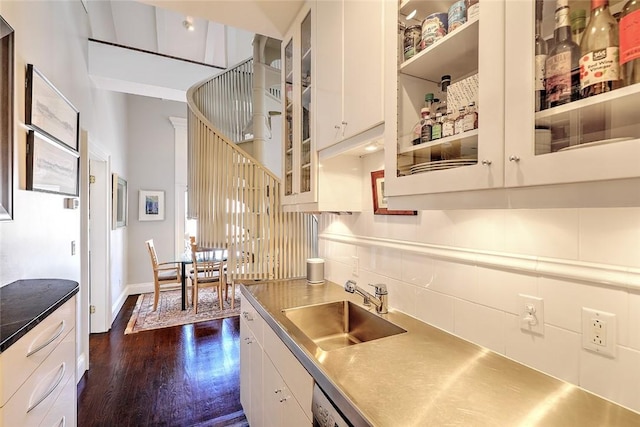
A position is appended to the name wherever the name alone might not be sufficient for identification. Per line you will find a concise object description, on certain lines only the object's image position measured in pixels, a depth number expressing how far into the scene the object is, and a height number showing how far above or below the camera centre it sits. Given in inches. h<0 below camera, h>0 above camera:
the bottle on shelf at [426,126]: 37.2 +10.8
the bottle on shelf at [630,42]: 20.7 +11.9
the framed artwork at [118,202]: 152.6 +6.0
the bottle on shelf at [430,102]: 38.0 +14.5
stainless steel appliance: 32.4 -23.0
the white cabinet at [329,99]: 44.9 +20.5
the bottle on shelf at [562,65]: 23.8 +11.9
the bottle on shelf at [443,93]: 36.2 +14.8
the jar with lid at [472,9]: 30.3 +20.9
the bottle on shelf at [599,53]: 21.8 +11.9
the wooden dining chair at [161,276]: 159.2 -35.7
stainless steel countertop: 27.7 -18.9
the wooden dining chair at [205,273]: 157.4 -33.7
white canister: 77.1 -15.5
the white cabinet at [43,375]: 35.6 -23.2
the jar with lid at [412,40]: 38.8 +22.5
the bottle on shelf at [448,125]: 33.7 +9.9
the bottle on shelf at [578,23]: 24.1 +15.3
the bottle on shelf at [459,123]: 32.2 +9.7
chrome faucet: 55.0 -15.7
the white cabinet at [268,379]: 42.3 -29.1
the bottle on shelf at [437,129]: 35.5 +10.0
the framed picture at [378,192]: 60.8 +4.1
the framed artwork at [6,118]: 53.2 +17.4
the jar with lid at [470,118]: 30.6 +9.7
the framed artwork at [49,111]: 63.7 +25.1
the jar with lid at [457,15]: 32.5 +21.9
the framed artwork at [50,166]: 64.0 +11.5
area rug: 144.5 -53.6
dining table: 161.2 -26.2
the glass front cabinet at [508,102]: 21.7 +10.1
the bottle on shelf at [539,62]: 24.9 +12.6
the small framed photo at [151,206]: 196.2 +4.3
